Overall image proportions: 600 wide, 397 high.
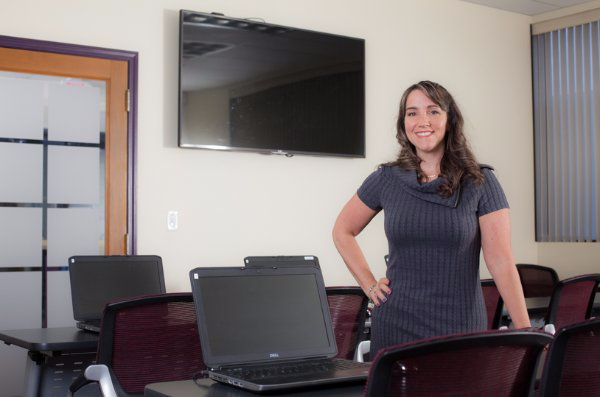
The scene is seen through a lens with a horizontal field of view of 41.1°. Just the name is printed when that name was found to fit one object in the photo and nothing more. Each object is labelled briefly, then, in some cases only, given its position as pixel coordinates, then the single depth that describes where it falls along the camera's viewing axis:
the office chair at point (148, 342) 2.56
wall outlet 4.79
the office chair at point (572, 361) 1.47
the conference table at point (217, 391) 1.60
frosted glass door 4.43
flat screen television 4.82
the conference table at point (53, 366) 2.98
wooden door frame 4.59
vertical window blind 6.18
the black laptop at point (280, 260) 3.71
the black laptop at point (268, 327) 1.74
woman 2.16
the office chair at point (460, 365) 1.23
